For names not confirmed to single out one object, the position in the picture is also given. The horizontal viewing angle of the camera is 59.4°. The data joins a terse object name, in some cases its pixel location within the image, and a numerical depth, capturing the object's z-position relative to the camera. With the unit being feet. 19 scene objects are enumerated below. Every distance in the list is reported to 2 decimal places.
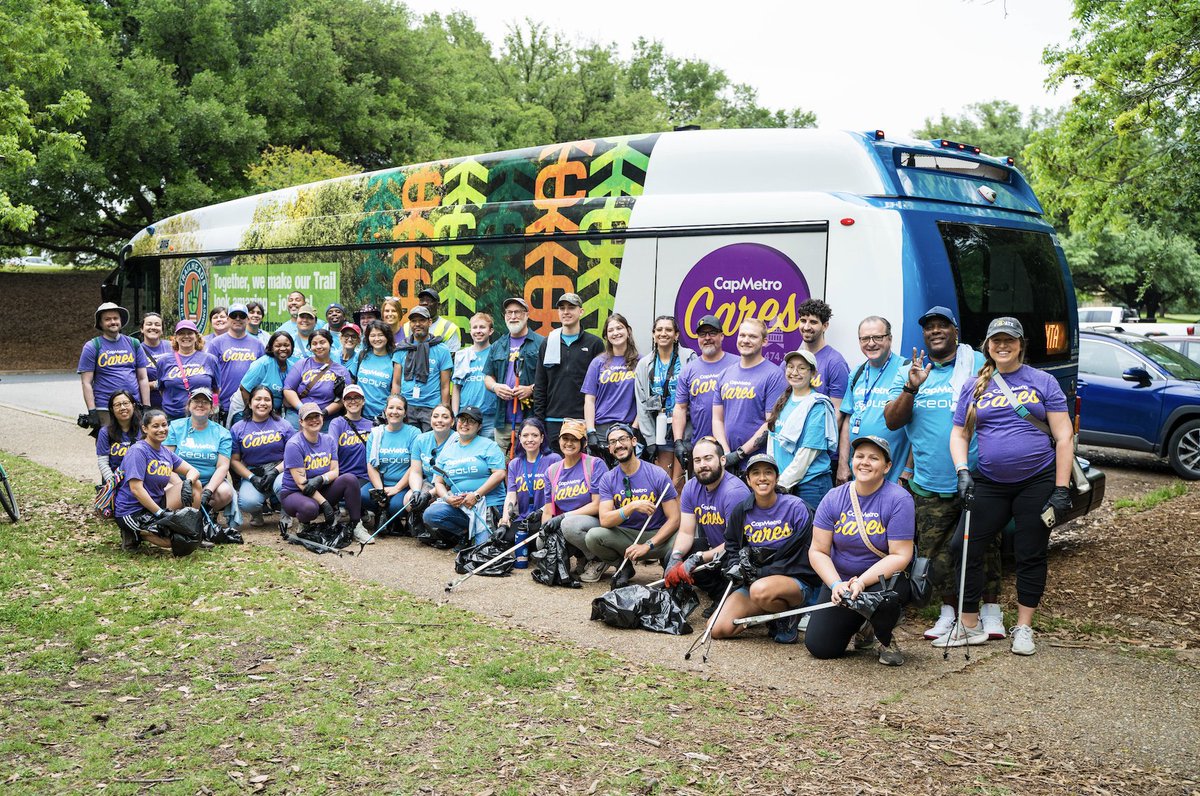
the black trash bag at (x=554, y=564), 24.76
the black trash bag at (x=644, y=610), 21.03
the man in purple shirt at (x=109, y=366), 31.42
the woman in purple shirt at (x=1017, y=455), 19.22
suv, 39.11
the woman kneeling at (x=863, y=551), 18.72
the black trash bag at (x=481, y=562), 25.71
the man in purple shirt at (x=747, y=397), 22.91
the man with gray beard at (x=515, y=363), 28.45
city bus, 22.53
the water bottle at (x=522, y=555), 26.37
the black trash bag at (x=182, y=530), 26.30
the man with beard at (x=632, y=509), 24.26
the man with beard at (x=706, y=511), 21.86
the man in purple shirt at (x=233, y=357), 35.06
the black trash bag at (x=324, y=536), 28.32
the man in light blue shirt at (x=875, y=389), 20.94
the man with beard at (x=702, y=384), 23.86
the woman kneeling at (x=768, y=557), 20.43
